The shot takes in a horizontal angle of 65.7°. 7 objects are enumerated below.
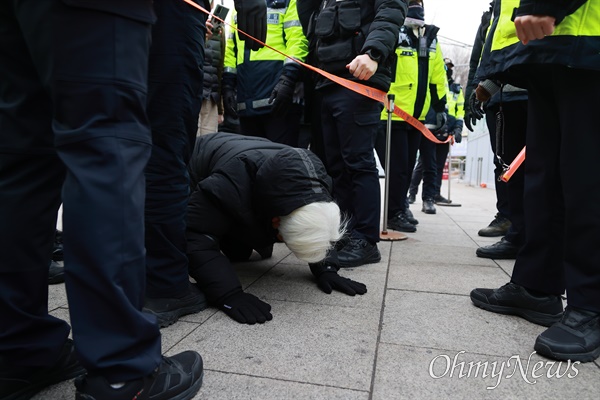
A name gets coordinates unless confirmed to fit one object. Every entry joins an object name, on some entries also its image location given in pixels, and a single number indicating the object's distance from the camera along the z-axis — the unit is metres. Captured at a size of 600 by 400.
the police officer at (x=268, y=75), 3.21
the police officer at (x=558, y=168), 1.46
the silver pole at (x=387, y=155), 3.49
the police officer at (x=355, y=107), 2.69
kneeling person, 1.85
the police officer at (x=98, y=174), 0.91
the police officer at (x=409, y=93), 4.11
